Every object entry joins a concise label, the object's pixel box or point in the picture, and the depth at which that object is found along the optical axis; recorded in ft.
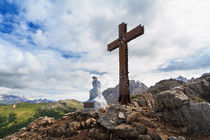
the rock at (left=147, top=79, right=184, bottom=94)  70.05
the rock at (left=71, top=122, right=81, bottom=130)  38.70
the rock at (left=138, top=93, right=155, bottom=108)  41.88
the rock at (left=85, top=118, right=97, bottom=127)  37.29
